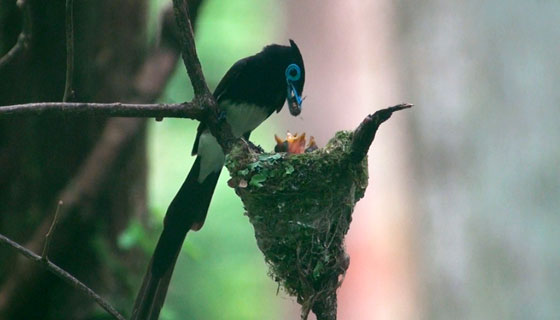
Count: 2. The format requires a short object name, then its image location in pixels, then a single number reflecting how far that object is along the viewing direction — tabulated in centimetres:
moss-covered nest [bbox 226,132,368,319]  454
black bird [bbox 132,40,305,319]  527
